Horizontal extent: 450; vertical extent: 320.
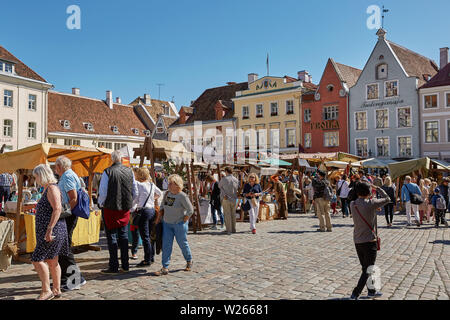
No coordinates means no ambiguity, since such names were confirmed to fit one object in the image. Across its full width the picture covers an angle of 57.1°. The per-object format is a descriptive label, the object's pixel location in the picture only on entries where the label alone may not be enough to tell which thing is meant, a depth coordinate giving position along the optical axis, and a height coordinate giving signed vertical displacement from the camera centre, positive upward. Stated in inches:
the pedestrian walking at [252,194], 444.8 -16.8
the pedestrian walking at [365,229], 201.5 -25.1
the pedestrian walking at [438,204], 489.1 -32.0
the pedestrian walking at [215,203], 494.0 -28.9
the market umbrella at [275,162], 835.0 +34.8
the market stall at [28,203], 301.3 -14.3
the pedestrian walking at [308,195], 703.7 -28.9
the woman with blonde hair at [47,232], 192.4 -24.5
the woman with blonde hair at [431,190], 558.6 -17.8
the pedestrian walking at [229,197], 431.2 -18.9
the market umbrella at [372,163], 943.7 +34.0
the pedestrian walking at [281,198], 599.2 -28.5
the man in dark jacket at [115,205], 247.1 -15.3
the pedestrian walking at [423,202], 535.8 -32.6
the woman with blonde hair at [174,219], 256.2 -24.7
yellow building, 1594.5 +263.5
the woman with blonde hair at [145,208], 281.0 -20.1
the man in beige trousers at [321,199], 454.3 -23.3
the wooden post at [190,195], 437.5 -17.3
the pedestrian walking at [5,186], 545.2 -7.2
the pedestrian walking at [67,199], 217.9 -10.0
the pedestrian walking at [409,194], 506.0 -20.6
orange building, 1482.5 +239.6
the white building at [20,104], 1407.5 +272.5
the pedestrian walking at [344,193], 631.8 -23.6
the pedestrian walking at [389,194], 482.6 -19.1
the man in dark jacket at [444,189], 583.2 -16.8
